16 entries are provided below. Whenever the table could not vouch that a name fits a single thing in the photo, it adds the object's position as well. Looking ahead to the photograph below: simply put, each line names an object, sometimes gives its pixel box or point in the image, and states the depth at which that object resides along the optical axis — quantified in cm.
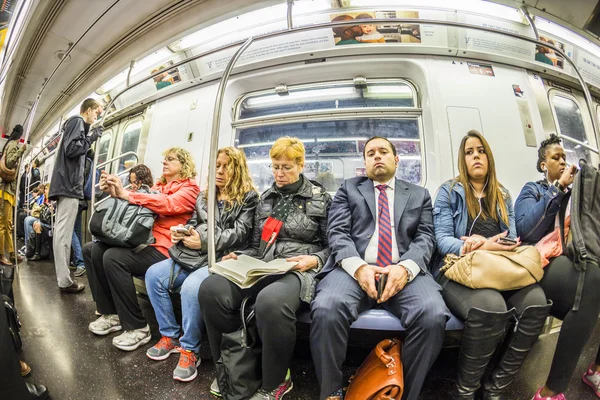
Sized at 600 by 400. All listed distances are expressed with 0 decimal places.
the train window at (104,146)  220
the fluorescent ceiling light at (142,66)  174
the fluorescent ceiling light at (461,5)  154
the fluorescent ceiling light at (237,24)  159
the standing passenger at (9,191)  179
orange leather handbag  100
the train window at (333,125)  230
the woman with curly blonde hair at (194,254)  142
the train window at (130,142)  209
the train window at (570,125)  170
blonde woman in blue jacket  109
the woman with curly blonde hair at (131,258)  168
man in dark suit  107
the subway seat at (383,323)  115
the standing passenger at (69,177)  217
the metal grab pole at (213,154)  150
